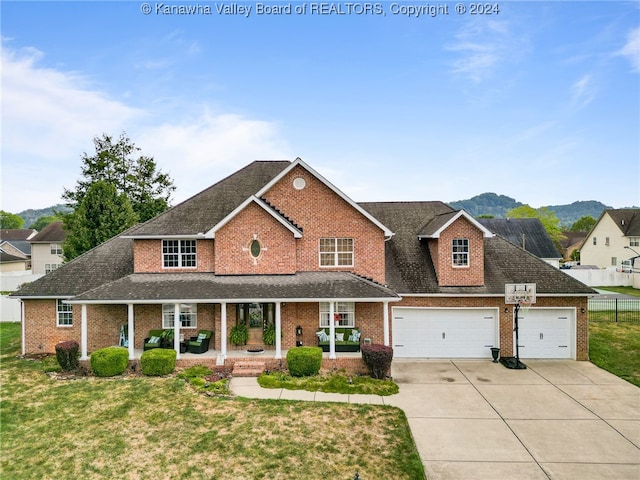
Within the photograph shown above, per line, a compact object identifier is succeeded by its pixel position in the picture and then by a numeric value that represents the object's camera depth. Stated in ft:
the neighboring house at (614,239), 150.00
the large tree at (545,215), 198.29
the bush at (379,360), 47.42
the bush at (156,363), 48.47
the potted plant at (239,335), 55.16
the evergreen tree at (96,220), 91.35
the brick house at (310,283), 55.98
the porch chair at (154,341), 53.72
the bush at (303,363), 48.08
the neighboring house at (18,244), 187.42
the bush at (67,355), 49.57
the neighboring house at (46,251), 162.09
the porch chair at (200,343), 53.26
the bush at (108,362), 48.19
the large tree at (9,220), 368.91
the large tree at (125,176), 126.31
